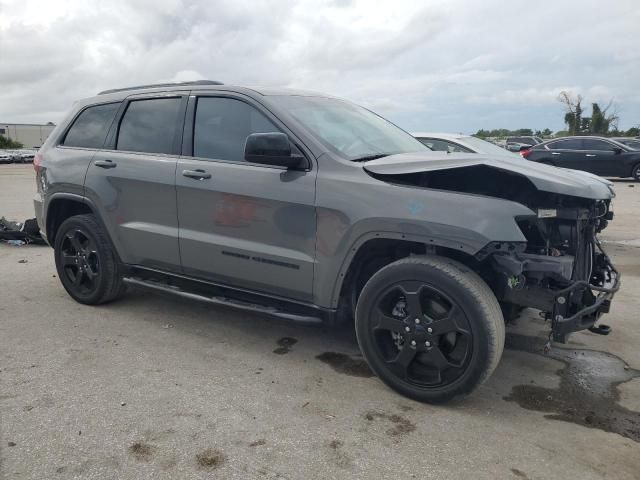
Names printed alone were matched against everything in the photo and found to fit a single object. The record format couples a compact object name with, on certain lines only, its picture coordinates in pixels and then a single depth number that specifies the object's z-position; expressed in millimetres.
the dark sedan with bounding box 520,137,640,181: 17297
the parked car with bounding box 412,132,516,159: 7508
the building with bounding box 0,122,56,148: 82938
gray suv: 3043
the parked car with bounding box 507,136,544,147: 24305
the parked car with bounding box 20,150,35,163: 46219
